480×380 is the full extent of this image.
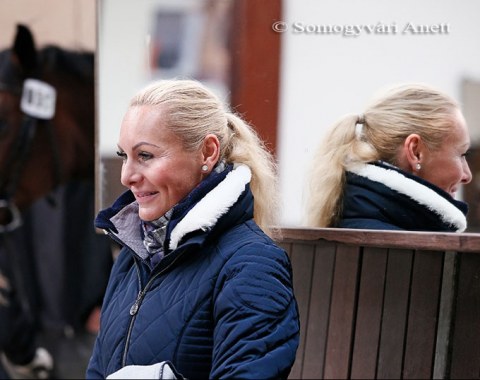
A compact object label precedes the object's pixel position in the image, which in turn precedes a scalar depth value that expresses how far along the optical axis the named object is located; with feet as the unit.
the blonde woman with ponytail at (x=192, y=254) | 12.10
